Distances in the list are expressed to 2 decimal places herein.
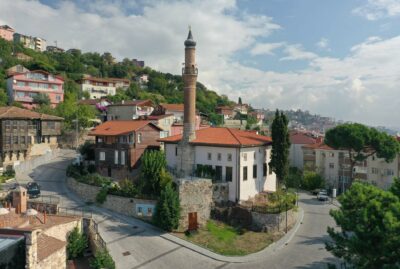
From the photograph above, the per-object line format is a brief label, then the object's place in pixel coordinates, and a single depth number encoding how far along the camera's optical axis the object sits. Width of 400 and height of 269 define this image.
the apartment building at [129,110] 69.06
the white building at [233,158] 36.88
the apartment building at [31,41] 161.27
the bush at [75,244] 27.14
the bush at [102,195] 36.38
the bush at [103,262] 24.25
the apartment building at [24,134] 50.69
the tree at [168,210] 31.62
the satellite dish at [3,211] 26.26
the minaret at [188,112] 39.84
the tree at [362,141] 45.56
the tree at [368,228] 17.44
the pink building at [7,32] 147.12
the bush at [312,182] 52.25
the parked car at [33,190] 36.56
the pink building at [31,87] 72.75
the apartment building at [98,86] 106.47
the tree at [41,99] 73.25
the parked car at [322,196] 46.09
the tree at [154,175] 35.72
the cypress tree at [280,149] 40.69
